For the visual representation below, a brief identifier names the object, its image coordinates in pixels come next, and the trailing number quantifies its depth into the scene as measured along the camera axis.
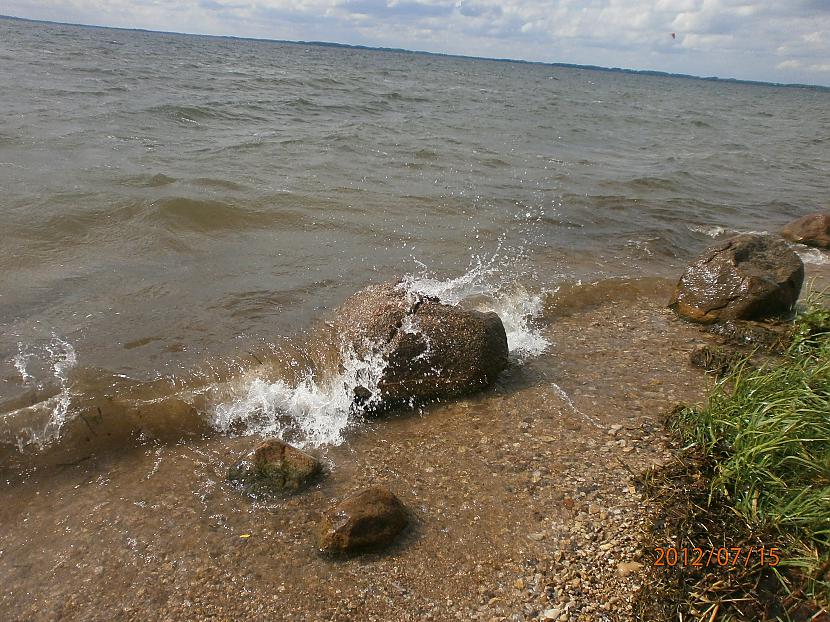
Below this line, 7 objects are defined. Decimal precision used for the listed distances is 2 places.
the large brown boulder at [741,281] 6.38
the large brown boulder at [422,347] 5.00
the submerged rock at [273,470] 4.00
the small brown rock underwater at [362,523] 3.44
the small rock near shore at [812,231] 10.14
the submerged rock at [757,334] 5.68
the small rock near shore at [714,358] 5.48
